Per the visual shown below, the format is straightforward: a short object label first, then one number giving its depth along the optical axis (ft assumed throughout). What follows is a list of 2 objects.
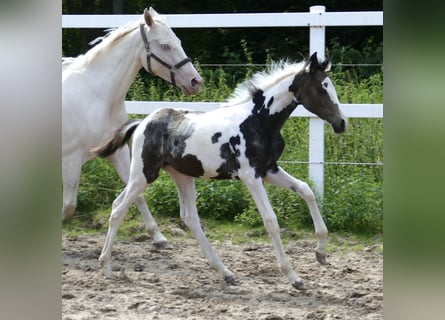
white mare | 34.35
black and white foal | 28.94
